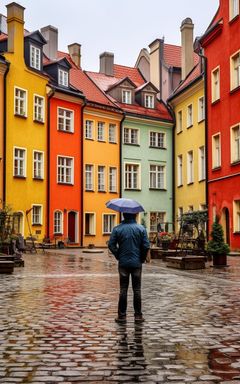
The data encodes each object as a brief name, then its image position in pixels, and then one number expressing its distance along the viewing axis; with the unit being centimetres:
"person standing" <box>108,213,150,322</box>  875
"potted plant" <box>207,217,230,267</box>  1912
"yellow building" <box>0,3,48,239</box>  3475
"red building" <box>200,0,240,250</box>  2930
